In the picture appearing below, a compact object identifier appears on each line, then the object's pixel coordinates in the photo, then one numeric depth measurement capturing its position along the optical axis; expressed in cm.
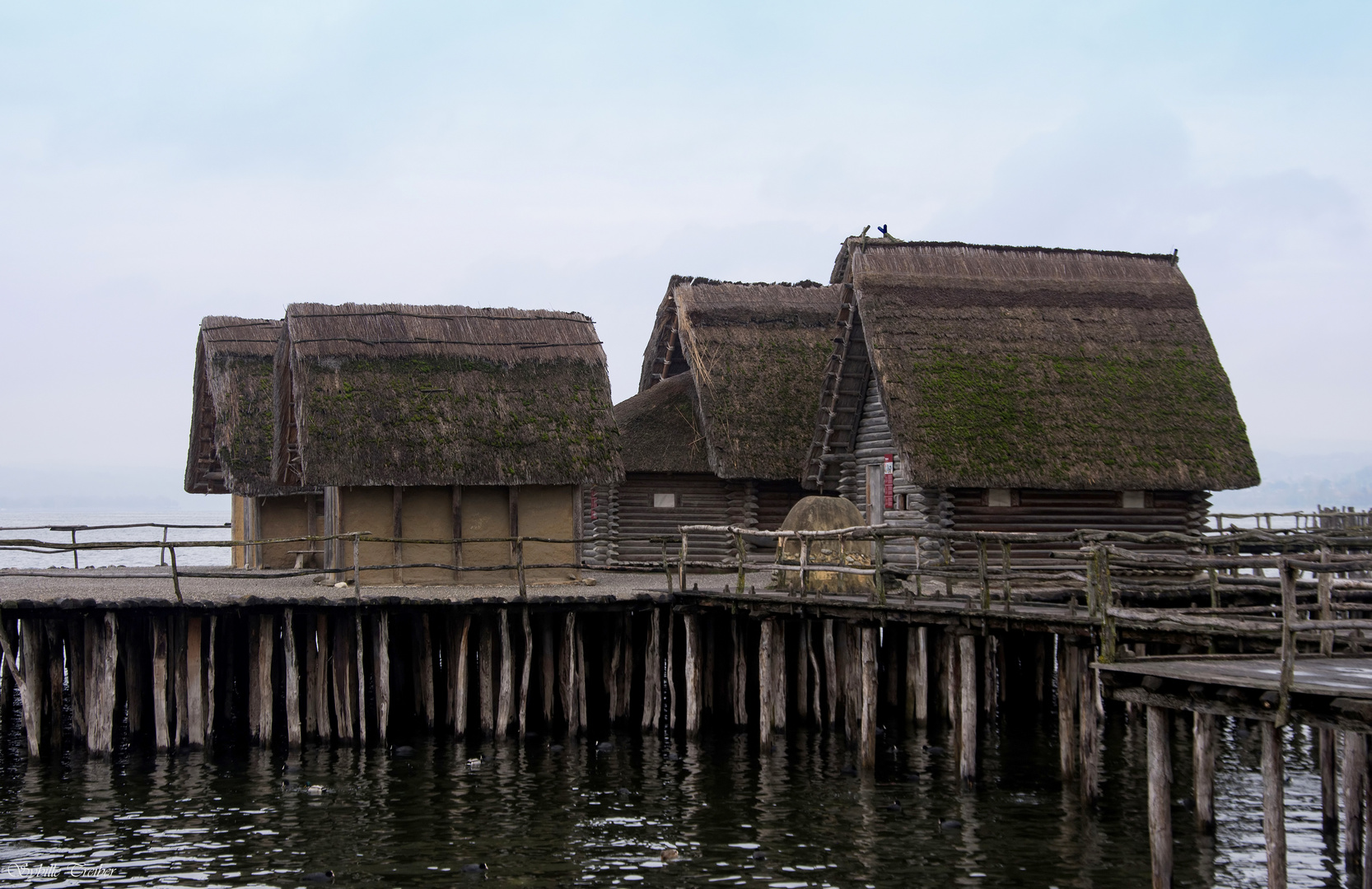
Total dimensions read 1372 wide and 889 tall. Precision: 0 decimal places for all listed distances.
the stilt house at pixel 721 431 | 3125
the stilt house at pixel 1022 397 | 2622
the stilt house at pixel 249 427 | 2938
